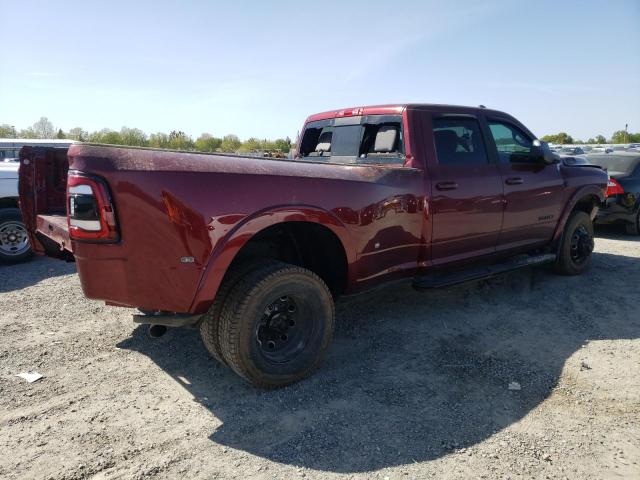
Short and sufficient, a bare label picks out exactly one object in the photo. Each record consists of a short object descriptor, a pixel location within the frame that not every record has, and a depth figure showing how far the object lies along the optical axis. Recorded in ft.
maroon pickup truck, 8.17
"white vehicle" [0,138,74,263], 21.03
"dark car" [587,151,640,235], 25.75
